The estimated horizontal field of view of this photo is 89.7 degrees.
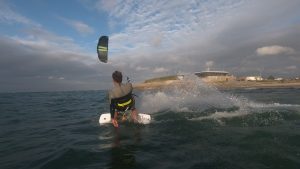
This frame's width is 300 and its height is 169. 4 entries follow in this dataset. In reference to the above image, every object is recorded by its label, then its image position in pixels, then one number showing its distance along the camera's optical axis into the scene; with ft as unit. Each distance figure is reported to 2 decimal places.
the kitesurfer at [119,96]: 19.09
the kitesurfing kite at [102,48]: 25.79
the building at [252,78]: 321.65
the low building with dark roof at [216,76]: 306.35
